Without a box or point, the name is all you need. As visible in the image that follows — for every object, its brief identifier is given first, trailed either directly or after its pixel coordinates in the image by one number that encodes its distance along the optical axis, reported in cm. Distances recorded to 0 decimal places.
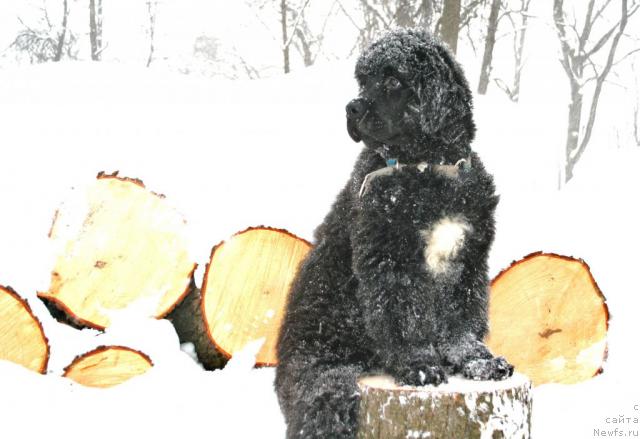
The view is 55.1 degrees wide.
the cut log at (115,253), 376
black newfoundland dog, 235
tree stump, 216
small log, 351
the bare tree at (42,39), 1753
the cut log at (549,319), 385
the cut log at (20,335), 342
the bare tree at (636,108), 1844
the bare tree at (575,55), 1492
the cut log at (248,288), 384
